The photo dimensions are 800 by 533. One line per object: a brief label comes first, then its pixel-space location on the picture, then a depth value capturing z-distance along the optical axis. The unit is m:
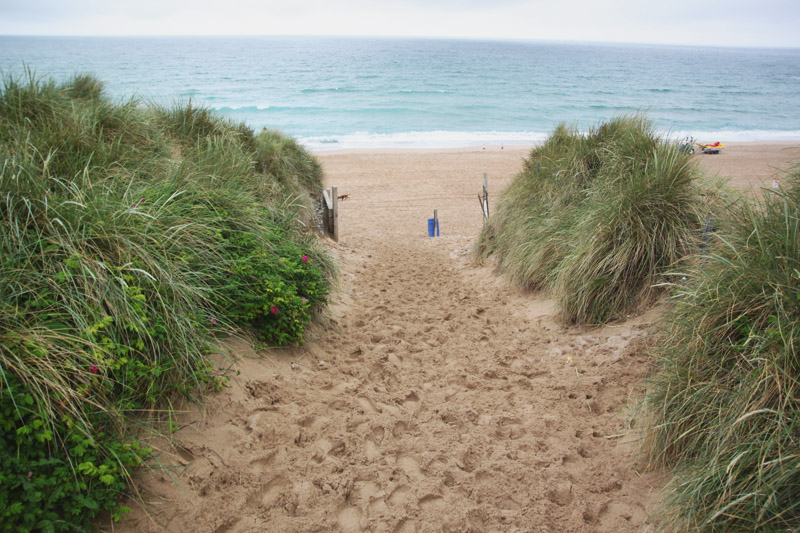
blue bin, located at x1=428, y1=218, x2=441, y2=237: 12.99
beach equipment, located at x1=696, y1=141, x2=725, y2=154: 24.10
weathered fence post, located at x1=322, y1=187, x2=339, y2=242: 11.20
